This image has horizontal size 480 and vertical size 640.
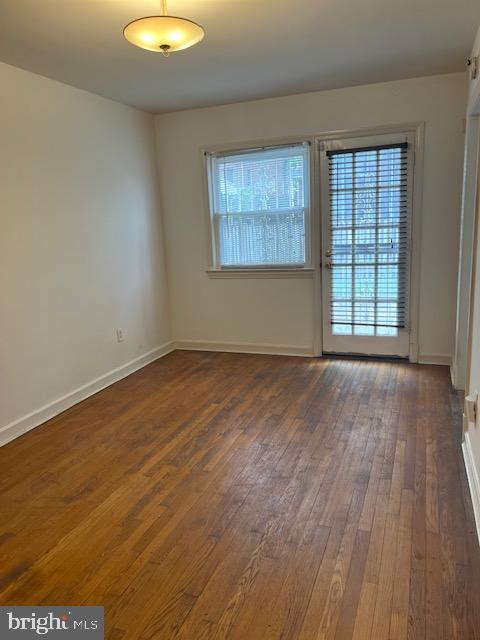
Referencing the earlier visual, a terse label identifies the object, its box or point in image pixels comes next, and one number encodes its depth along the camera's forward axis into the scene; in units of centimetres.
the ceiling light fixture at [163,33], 208
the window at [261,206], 444
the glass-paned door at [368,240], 413
